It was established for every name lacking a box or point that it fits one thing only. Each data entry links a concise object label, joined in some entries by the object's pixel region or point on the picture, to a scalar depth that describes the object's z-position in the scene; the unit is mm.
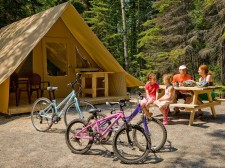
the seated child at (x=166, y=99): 5762
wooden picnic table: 5773
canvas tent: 7594
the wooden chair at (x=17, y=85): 7840
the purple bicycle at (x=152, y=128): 4078
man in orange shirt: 6438
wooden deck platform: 7254
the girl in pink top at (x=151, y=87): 5918
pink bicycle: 3726
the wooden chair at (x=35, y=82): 8336
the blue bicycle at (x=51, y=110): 5402
